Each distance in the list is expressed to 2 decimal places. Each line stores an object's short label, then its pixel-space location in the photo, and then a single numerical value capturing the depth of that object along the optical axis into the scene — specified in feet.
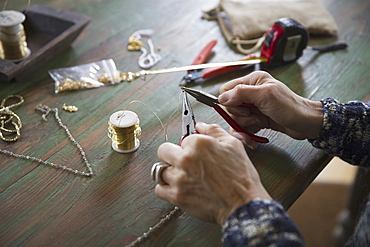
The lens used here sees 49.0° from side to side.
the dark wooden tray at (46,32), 4.17
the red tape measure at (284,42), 4.36
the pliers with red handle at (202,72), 4.23
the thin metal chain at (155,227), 2.77
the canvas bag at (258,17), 4.87
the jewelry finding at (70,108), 3.83
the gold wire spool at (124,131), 3.24
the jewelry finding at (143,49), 4.48
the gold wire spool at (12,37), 4.11
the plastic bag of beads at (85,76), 4.11
